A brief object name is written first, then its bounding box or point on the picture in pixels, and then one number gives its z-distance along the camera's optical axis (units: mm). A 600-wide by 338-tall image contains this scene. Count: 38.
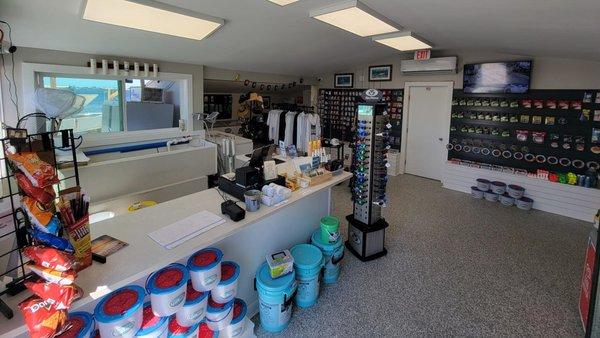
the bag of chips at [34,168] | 1086
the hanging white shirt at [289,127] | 5754
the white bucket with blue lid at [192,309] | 1646
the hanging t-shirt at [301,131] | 5558
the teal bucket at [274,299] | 2137
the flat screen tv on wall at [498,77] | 4730
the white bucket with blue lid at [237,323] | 1942
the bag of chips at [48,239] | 1098
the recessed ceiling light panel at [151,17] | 2287
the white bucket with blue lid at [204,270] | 1684
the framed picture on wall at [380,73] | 6383
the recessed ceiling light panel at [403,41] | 3723
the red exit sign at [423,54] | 5324
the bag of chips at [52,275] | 1068
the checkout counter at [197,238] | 1314
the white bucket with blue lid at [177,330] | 1650
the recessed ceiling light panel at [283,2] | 2377
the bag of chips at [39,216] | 1104
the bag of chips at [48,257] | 1065
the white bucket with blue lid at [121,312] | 1359
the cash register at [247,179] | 2232
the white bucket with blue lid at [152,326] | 1500
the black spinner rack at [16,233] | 1121
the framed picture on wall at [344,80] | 6863
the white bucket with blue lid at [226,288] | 1820
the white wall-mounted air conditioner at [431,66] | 5258
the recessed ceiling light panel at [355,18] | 2592
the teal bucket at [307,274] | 2396
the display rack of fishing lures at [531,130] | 4395
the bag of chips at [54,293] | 1062
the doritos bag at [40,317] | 1028
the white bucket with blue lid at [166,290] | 1518
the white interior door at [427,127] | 5832
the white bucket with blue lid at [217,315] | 1800
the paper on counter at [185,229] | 1636
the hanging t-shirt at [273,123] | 5996
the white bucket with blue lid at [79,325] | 1326
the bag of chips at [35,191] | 1094
